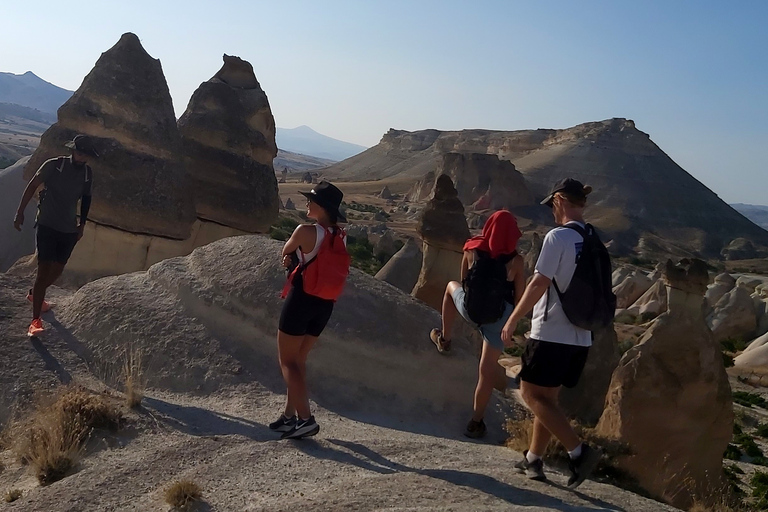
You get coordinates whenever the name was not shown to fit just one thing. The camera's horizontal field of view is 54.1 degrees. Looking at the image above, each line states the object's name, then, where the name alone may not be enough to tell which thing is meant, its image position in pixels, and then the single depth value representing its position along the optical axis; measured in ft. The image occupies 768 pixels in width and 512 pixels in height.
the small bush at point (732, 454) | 34.99
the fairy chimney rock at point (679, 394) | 22.88
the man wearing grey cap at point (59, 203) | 18.17
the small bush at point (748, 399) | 46.06
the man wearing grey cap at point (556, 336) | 11.21
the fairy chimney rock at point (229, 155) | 36.24
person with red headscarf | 13.99
